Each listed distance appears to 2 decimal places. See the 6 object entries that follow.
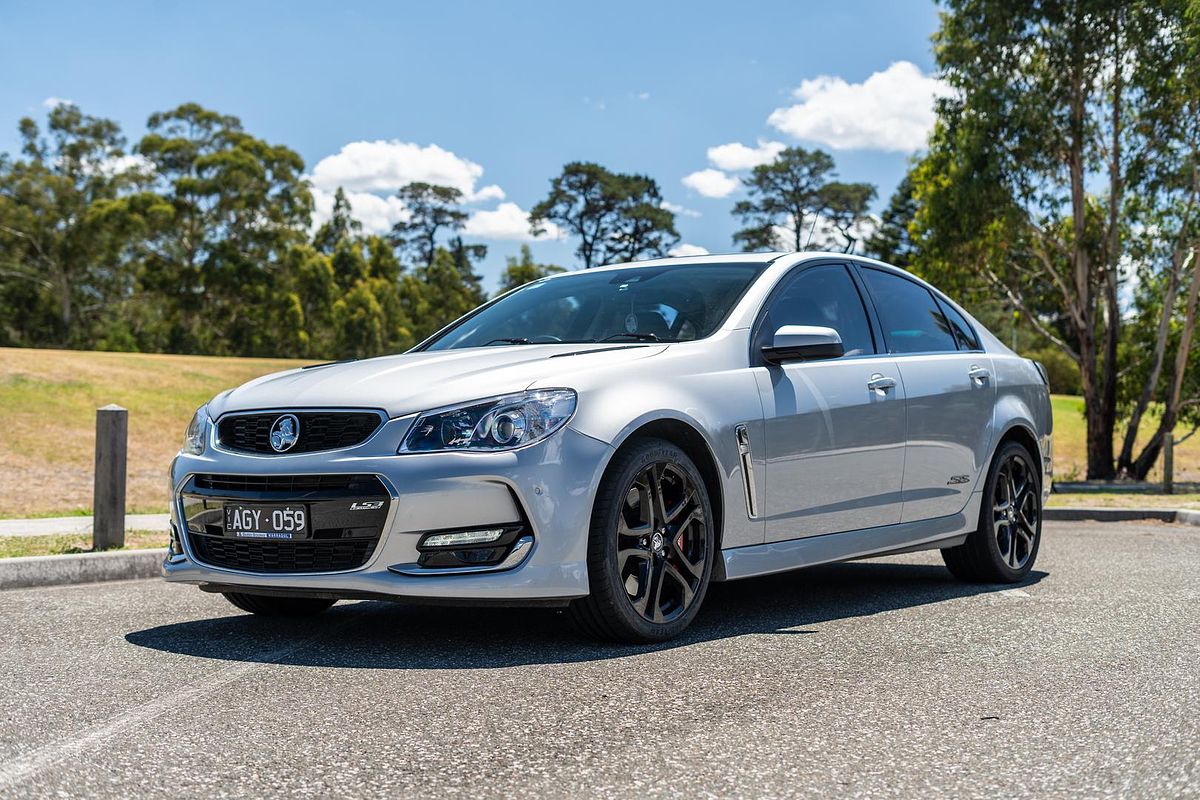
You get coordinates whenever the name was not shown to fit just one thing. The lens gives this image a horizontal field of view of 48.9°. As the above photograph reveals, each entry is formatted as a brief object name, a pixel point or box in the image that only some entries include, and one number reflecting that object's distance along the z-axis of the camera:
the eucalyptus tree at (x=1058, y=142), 24.33
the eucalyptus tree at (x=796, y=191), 74.56
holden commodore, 4.80
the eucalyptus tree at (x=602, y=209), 72.44
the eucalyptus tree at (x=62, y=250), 59.56
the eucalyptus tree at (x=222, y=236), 59.31
